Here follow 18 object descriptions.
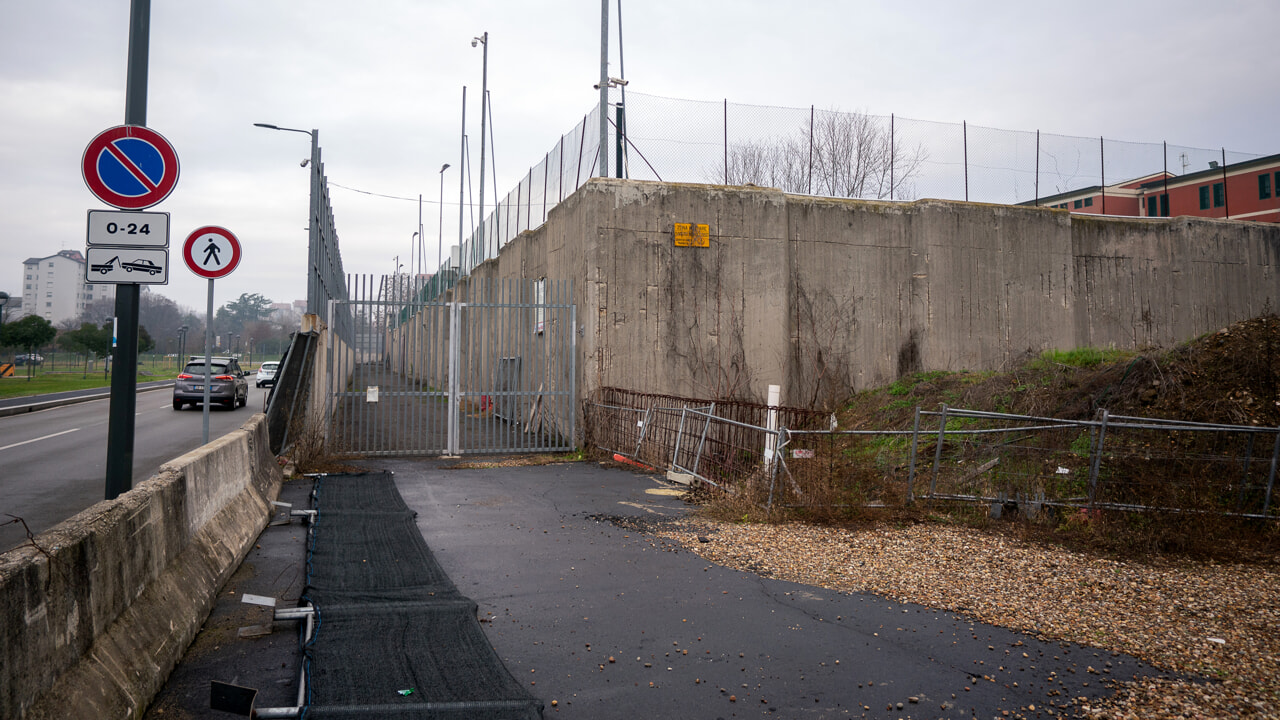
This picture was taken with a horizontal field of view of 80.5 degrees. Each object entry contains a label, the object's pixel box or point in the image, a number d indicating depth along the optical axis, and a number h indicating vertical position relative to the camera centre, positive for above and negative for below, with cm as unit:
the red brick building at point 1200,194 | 2324 +724
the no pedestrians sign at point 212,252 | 919 +163
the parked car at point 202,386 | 2634 -4
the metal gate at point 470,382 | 1344 +10
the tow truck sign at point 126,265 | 654 +104
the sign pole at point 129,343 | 633 +36
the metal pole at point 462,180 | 3570 +977
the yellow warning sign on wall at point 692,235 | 1592 +322
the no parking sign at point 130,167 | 650 +189
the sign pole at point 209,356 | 774 +30
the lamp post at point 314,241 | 1496 +291
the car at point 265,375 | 4716 +65
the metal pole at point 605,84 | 1560 +624
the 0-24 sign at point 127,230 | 659 +136
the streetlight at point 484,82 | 3212 +1290
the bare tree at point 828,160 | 1889 +593
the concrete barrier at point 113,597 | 275 -102
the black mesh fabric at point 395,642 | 382 -158
